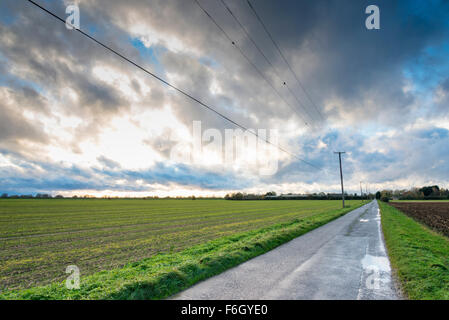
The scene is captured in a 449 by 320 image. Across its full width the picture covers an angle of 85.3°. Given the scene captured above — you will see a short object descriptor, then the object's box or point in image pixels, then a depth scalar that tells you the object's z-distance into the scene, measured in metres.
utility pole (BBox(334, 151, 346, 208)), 51.38
